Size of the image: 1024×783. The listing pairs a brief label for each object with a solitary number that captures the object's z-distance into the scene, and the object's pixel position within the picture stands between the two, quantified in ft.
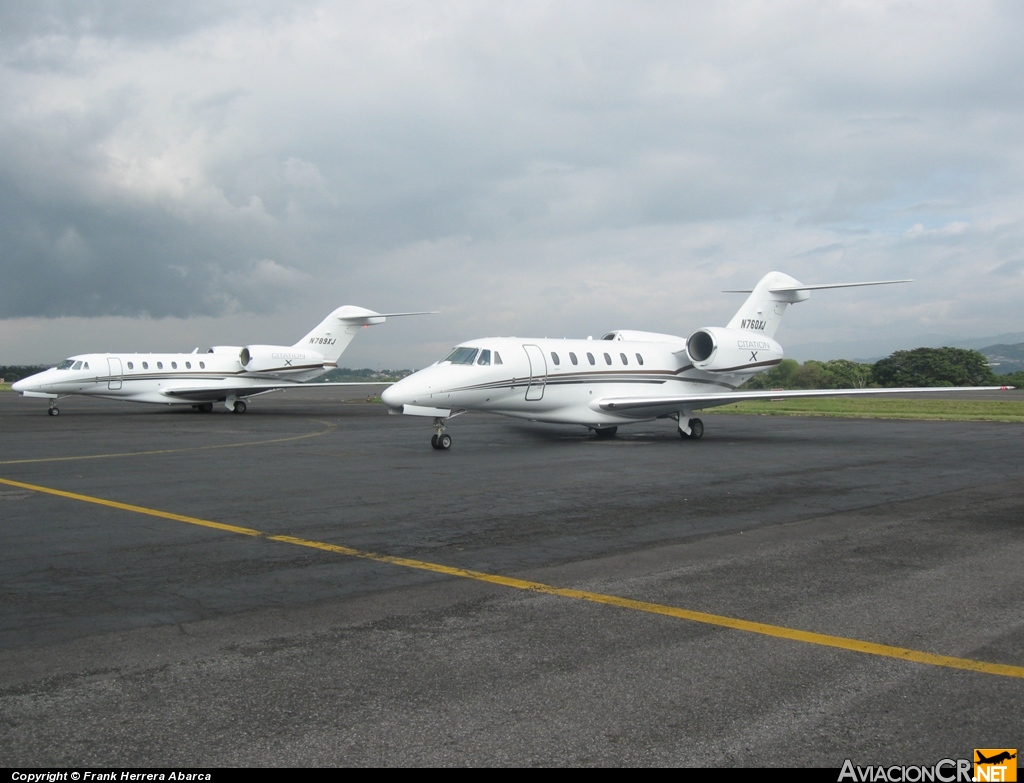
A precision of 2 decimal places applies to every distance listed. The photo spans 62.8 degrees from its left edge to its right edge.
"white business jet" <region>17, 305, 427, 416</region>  111.45
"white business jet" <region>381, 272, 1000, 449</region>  62.44
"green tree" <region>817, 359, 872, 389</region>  188.85
